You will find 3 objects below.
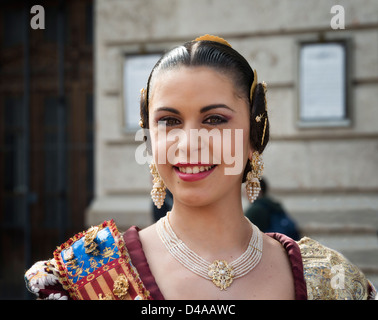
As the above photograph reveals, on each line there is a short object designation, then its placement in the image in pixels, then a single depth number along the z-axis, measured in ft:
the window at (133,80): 15.98
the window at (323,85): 15.25
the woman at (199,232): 4.64
